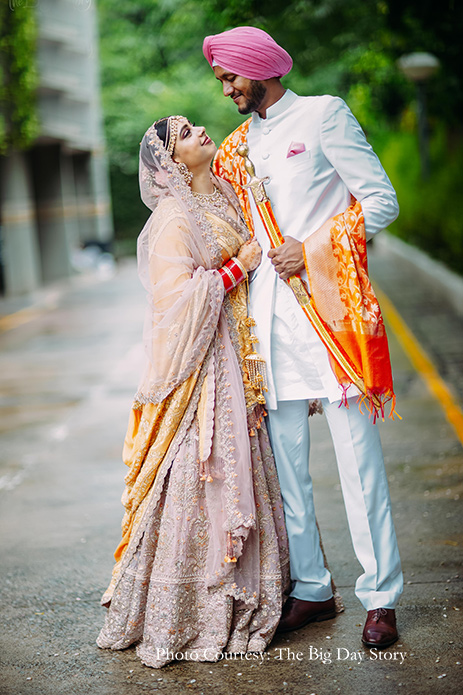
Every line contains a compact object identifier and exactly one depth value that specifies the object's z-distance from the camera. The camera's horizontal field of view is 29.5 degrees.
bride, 3.30
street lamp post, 14.83
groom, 3.24
